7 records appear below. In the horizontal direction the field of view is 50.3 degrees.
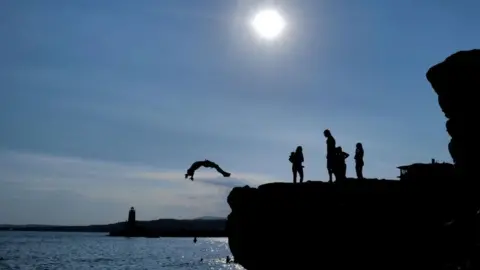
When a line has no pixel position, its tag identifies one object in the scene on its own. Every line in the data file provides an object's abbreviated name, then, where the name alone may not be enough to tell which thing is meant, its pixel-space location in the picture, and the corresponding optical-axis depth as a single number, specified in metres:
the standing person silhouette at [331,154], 21.55
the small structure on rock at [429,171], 18.13
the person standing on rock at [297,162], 23.36
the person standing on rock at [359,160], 22.62
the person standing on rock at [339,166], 21.64
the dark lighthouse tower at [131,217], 174.51
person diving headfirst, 26.54
